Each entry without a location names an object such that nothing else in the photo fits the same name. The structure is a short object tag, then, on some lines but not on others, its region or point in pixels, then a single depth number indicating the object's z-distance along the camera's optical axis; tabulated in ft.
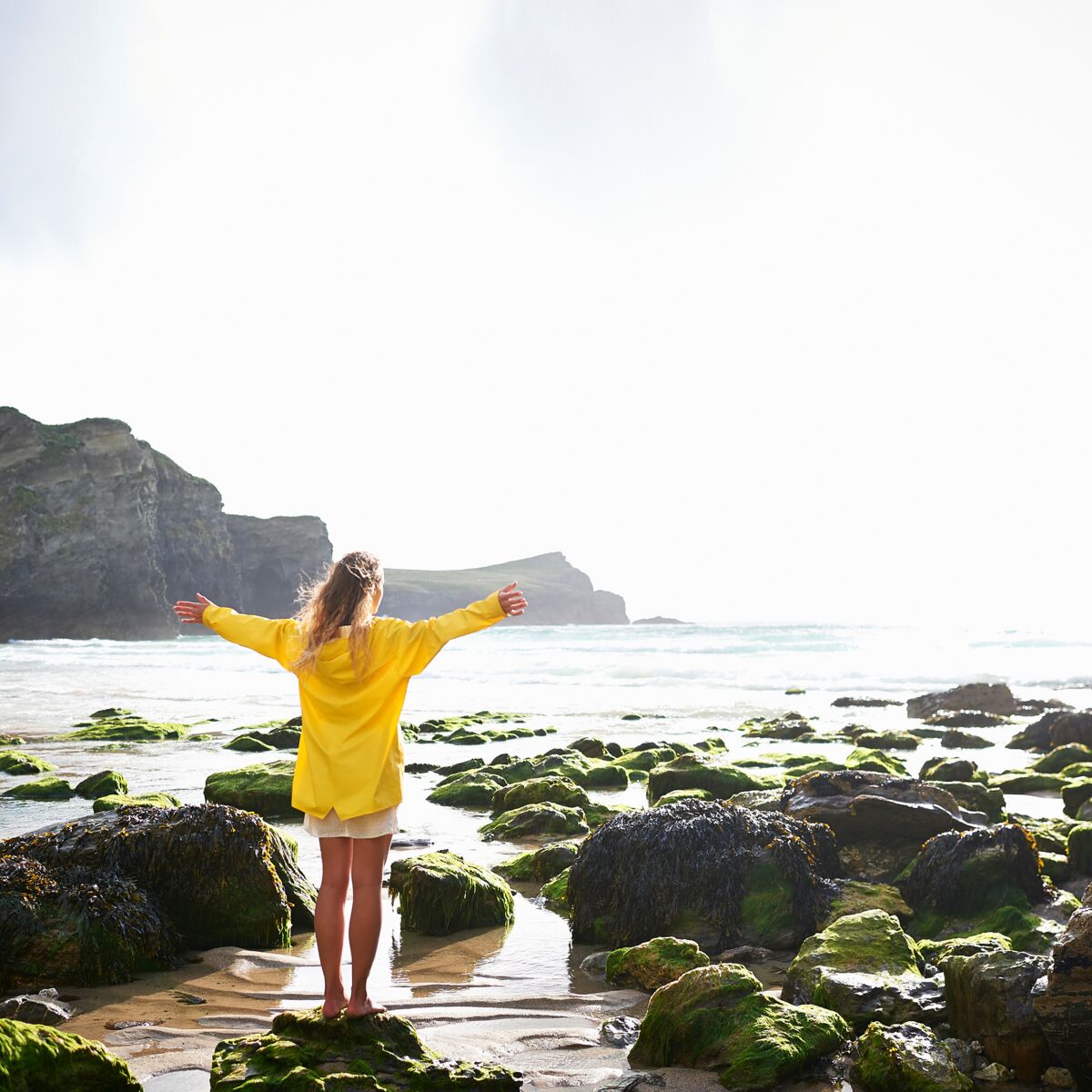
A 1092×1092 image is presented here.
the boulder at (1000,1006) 13.03
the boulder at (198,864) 19.38
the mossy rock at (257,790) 32.91
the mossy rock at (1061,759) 48.14
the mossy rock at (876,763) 42.14
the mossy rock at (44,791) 35.17
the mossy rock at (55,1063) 10.81
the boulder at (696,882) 20.59
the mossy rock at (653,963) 17.20
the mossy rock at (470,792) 37.65
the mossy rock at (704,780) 36.83
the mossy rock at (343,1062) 11.80
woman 13.23
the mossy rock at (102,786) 36.06
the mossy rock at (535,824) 31.40
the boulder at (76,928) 16.60
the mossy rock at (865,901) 21.53
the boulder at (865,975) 14.94
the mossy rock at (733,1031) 13.05
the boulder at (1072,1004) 12.31
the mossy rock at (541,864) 25.77
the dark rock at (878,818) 25.58
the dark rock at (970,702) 87.66
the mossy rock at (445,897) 20.70
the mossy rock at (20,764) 41.75
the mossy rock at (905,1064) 12.53
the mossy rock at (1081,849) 25.79
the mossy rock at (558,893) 22.96
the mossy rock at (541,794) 35.35
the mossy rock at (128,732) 58.08
